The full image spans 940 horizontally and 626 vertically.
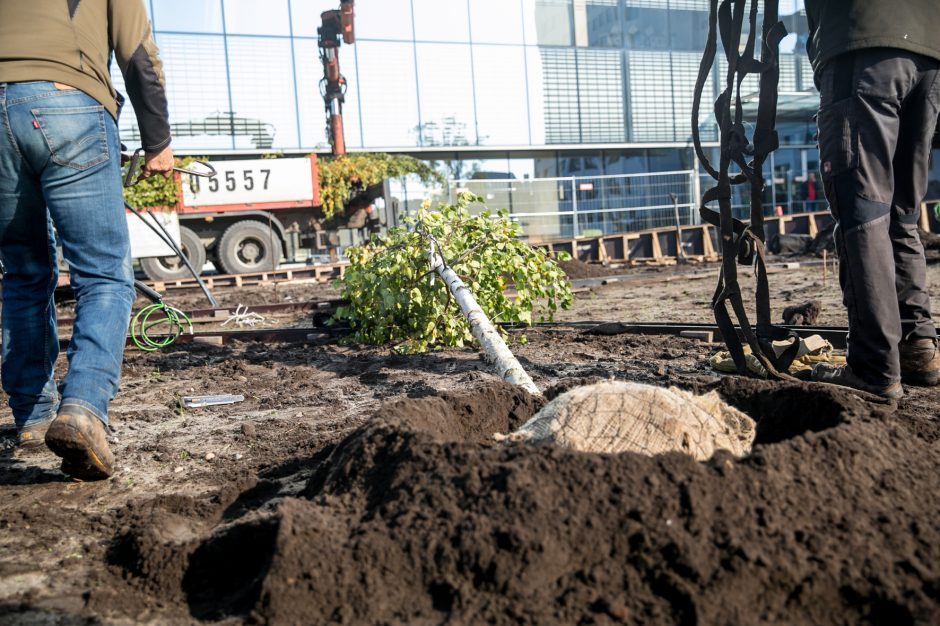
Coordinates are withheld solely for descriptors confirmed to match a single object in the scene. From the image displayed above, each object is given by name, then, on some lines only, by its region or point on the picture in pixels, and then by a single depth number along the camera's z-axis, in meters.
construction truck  16.20
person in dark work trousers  3.44
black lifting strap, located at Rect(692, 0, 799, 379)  3.70
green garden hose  6.68
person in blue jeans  3.05
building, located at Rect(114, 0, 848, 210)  24.75
